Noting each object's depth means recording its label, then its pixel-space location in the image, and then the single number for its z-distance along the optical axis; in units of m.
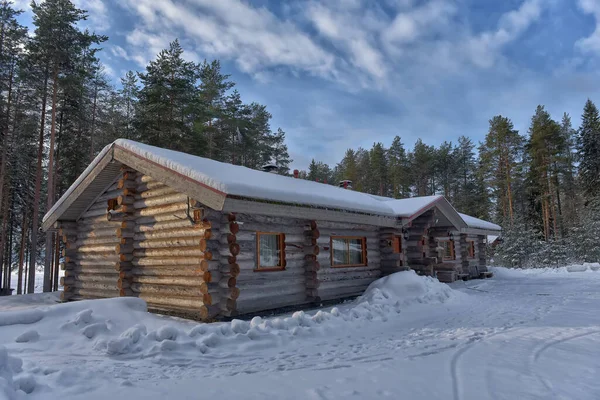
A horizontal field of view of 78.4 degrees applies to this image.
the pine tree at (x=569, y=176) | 36.42
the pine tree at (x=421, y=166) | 41.94
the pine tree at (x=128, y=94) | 29.71
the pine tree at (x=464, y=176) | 42.10
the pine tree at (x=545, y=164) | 34.88
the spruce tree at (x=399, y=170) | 42.03
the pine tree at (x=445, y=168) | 43.69
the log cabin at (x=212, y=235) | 8.59
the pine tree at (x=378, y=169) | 44.06
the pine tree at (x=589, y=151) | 33.41
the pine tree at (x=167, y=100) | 21.91
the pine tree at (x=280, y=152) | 35.03
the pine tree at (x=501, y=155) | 35.12
